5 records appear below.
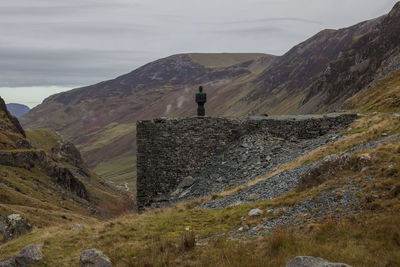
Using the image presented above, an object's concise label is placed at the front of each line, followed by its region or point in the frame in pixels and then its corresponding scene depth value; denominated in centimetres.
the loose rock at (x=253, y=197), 1565
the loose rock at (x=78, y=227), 1592
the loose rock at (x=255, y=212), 1254
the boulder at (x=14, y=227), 1778
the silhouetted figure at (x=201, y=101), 2667
